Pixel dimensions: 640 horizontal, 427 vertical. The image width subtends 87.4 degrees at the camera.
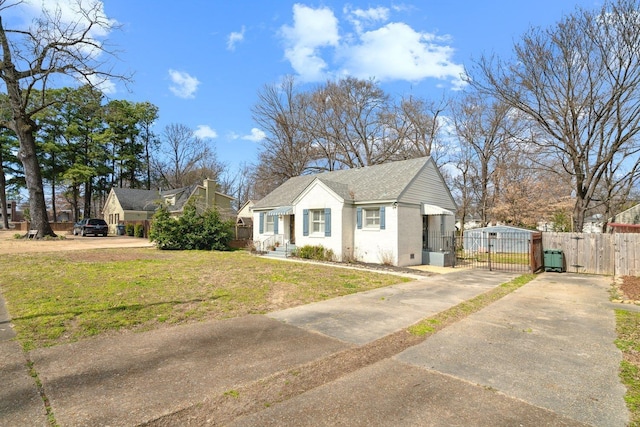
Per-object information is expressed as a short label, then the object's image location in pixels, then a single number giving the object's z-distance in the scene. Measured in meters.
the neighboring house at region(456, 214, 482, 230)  52.49
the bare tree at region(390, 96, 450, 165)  33.06
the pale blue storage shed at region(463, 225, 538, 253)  25.96
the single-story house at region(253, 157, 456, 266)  15.88
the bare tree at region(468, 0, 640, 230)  15.51
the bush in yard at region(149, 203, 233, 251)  20.91
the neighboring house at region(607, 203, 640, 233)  19.67
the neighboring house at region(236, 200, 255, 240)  26.45
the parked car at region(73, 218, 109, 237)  32.06
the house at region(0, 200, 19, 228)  70.65
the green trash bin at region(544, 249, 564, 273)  14.38
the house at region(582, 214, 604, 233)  46.98
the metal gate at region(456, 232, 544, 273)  14.56
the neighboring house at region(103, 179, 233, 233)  37.12
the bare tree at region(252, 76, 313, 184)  34.75
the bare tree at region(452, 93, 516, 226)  31.33
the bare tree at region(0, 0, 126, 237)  18.33
